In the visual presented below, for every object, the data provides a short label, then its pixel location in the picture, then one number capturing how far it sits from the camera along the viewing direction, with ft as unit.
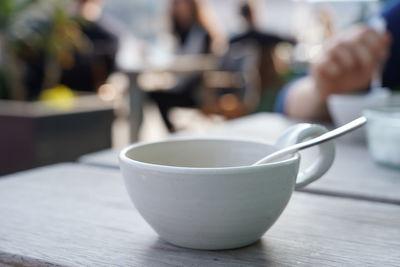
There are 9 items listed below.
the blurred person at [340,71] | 3.44
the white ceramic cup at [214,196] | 1.61
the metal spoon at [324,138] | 1.71
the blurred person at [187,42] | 13.36
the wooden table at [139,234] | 1.66
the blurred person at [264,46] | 12.77
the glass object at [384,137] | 2.31
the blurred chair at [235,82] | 12.67
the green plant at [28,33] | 7.79
